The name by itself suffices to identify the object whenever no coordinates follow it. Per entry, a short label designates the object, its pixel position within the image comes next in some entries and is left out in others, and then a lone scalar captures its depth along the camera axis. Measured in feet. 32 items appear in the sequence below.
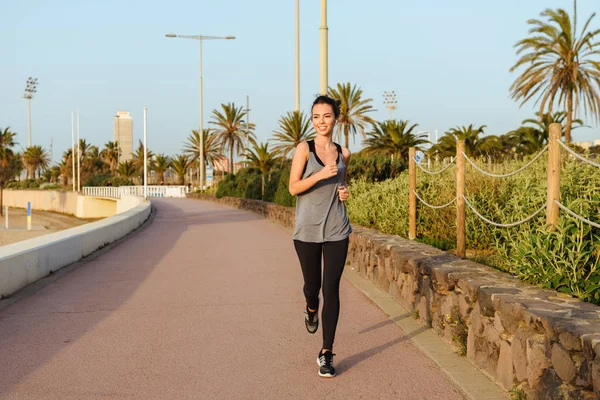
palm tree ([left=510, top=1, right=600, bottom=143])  106.32
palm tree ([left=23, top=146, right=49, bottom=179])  454.81
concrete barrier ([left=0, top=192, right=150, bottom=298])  28.07
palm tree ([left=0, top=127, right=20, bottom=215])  295.97
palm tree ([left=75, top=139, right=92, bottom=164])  448.65
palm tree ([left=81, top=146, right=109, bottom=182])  398.62
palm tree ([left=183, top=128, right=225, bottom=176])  271.49
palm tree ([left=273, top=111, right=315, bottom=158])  119.34
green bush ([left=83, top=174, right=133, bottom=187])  320.62
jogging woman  16.99
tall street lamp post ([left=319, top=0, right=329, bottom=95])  55.83
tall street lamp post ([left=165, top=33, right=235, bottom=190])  153.11
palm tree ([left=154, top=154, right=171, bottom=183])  345.51
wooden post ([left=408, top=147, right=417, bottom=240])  35.94
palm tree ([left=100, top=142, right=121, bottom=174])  434.71
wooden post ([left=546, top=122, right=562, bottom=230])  18.58
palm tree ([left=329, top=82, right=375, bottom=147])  156.87
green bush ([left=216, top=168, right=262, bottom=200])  126.82
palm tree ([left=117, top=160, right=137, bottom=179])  370.32
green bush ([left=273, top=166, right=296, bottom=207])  81.58
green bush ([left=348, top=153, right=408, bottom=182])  67.00
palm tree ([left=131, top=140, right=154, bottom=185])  354.08
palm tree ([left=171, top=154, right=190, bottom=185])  321.52
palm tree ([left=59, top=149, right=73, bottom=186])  418.43
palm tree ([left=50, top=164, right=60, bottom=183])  506.73
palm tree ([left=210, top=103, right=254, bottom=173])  222.24
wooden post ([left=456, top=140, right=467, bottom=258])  26.68
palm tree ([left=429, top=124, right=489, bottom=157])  144.87
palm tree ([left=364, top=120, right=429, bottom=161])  130.31
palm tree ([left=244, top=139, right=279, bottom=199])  150.51
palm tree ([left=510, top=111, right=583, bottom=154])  136.38
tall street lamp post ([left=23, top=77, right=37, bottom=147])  378.36
